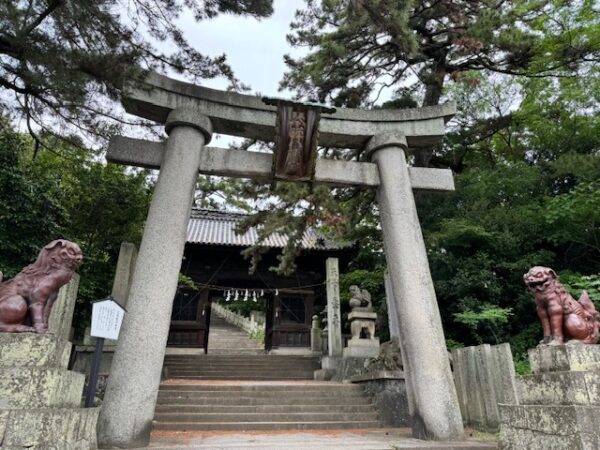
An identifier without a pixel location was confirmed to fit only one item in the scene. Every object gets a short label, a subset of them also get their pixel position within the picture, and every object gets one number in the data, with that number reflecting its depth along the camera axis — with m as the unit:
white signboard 4.11
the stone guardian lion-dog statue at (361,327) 10.96
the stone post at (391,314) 9.57
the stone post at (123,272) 7.71
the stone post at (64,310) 5.38
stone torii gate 4.66
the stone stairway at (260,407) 6.95
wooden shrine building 15.46
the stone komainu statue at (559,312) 3.64
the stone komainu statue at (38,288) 3.23
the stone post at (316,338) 14.97
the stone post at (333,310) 11.95
